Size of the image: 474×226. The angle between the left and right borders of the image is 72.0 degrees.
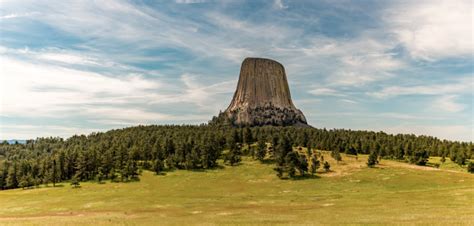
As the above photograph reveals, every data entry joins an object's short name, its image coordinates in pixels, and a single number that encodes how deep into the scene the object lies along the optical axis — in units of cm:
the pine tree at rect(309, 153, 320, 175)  12130
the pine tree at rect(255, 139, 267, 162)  14562
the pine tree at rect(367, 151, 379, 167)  12862
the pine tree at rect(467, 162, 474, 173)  11738
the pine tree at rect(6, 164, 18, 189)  13538
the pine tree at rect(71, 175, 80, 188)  11456
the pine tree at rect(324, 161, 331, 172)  12500
